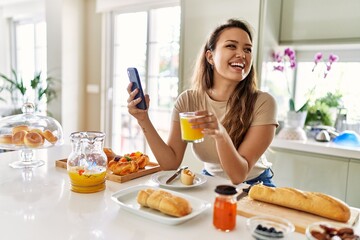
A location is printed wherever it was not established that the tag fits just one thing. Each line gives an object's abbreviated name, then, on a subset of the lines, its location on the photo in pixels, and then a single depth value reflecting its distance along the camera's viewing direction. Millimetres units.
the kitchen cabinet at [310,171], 2154
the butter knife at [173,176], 1215
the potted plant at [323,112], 2613
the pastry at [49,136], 1386
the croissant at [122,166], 1274
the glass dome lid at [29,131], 1334
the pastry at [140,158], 1366
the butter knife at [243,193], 1035
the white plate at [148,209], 857
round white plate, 1166
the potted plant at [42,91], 3846
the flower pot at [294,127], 2404
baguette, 893
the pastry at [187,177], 1186
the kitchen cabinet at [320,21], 2301
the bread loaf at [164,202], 874
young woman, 1416
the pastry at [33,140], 1326
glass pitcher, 1097
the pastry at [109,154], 1452
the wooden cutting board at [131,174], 1247
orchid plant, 2512
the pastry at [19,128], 1369
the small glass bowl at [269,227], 736
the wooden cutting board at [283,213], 867
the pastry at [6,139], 1342
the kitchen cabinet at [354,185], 2082
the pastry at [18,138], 1332
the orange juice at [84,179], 1093
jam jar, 824
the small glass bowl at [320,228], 725
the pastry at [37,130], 1377
